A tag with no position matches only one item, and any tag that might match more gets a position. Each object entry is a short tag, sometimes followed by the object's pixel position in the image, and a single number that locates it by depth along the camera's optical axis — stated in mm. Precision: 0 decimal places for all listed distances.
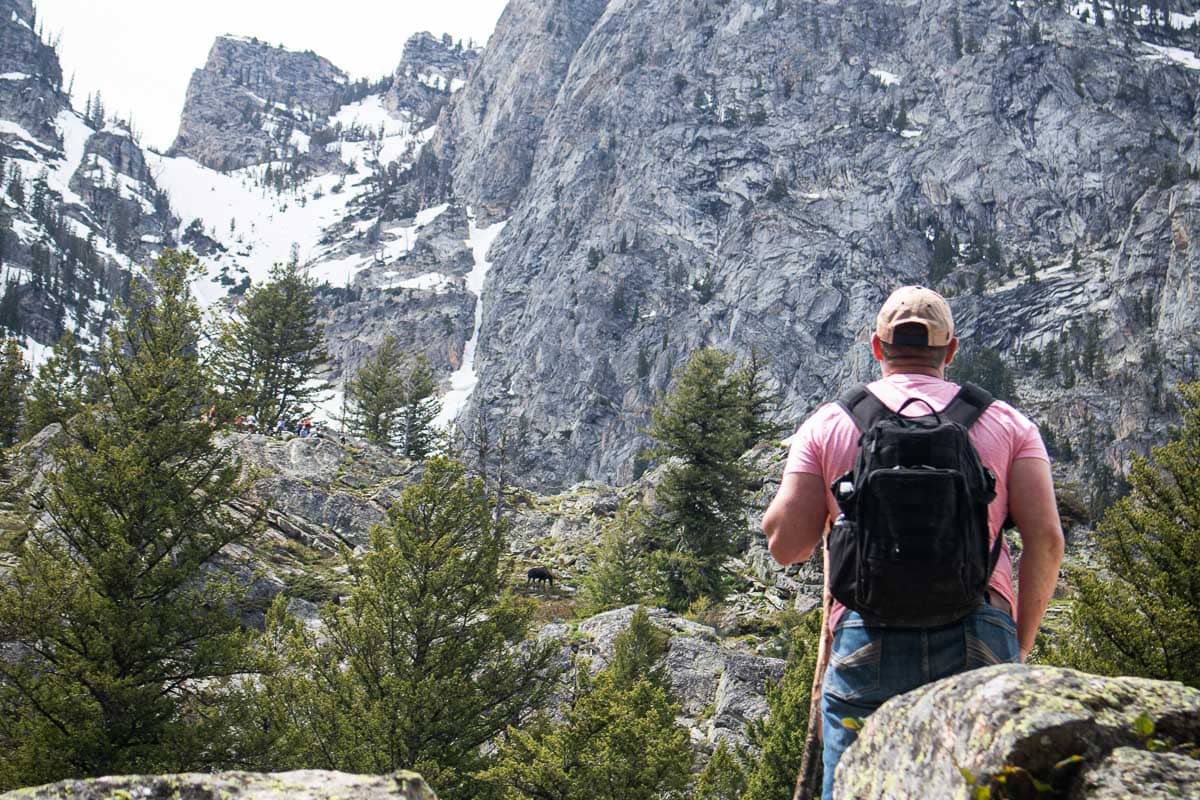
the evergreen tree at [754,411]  32375
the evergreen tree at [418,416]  47469
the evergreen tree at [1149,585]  9836
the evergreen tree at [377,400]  46969
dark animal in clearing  30328
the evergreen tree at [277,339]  39188
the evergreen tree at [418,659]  12000
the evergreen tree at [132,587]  11297
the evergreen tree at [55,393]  15109
